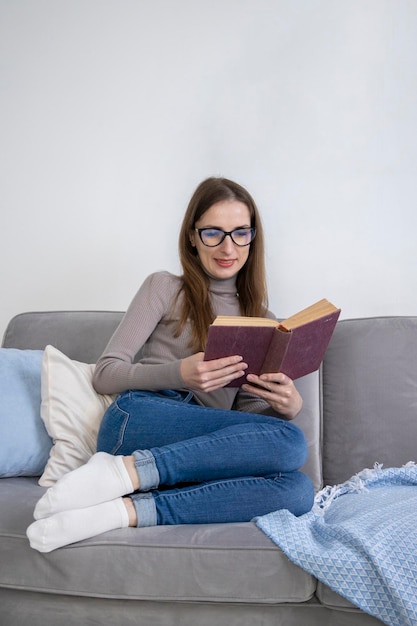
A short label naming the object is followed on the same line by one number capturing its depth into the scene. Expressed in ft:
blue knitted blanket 4.43
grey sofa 4.68
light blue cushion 6.19
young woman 4.89
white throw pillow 6.06
